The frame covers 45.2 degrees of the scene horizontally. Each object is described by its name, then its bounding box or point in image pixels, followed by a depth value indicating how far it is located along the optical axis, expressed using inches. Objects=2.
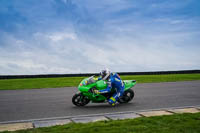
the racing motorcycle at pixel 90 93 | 371.9
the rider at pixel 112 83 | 376.5
